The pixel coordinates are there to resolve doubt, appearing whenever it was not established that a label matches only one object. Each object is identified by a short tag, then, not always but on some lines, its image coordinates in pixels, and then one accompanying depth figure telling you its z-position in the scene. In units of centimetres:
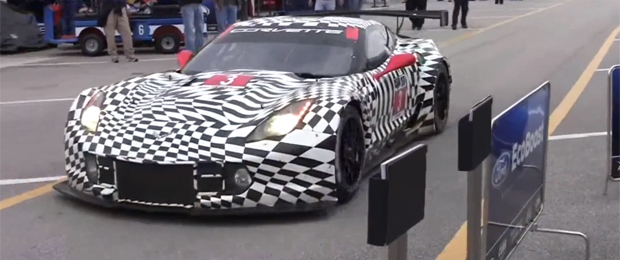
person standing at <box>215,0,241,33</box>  1759
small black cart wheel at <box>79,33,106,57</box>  1738
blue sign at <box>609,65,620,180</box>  606
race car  522
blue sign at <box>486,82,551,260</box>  368
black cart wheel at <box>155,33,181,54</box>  1772
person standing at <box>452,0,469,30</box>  2326
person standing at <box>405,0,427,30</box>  2342
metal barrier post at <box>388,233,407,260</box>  263
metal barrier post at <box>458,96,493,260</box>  332
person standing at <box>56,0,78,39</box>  1781
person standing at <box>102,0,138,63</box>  1554
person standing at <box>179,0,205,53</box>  1573
